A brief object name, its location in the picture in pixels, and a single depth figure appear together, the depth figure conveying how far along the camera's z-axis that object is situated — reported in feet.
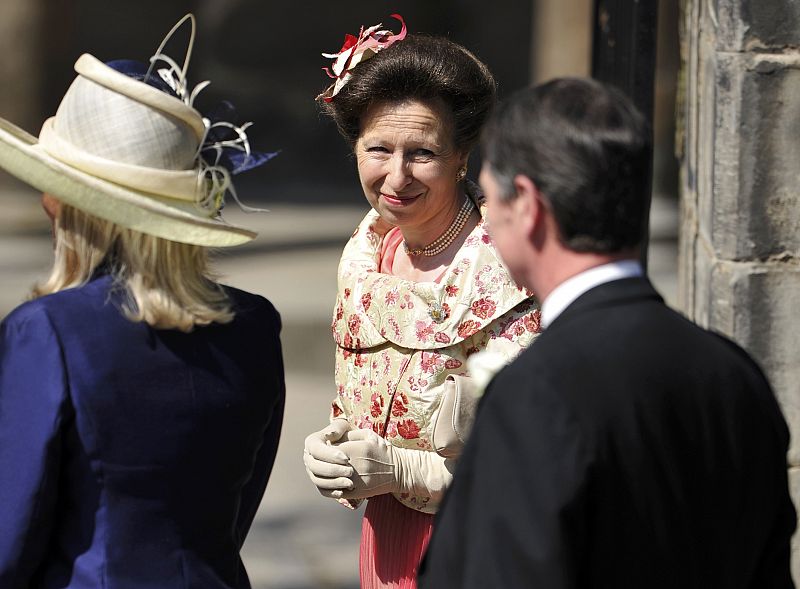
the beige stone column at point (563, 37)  77.05
